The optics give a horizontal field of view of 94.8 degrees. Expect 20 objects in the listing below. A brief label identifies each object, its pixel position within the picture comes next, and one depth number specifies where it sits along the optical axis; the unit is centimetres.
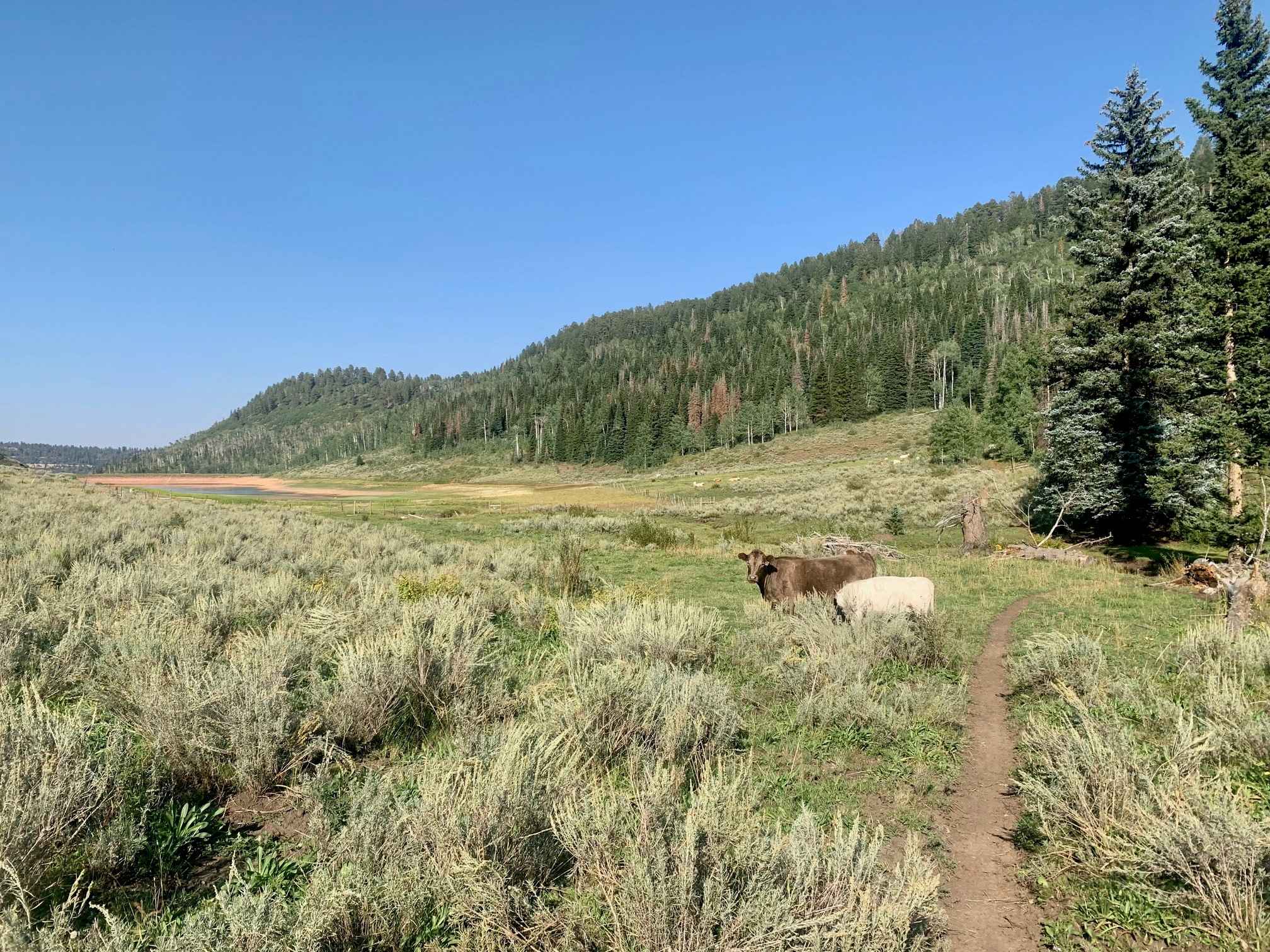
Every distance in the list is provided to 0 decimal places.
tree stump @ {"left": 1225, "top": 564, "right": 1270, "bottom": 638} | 815
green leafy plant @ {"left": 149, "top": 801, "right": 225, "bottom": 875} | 338
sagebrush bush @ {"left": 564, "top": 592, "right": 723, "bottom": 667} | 685
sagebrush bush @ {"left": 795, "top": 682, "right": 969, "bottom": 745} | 607
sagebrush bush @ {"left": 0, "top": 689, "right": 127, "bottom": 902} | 279
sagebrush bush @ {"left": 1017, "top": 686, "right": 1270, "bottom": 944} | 327
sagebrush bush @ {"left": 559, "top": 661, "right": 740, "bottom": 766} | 480
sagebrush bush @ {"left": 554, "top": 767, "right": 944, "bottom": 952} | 251
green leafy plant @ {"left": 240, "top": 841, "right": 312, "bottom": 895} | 321
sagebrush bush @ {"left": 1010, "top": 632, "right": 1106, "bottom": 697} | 677
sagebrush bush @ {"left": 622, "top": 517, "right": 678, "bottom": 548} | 2434
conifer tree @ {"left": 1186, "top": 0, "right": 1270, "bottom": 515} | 1680
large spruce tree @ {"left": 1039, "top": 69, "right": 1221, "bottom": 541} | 1916
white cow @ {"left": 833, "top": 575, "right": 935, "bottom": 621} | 912
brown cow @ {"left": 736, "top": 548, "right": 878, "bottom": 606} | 1077
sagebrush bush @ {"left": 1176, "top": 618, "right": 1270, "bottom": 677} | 663
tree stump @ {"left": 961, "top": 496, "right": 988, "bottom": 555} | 1986
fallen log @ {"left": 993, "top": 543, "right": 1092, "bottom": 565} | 1833
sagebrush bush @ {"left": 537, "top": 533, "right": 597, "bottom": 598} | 1344
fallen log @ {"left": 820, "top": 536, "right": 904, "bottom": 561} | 1780
